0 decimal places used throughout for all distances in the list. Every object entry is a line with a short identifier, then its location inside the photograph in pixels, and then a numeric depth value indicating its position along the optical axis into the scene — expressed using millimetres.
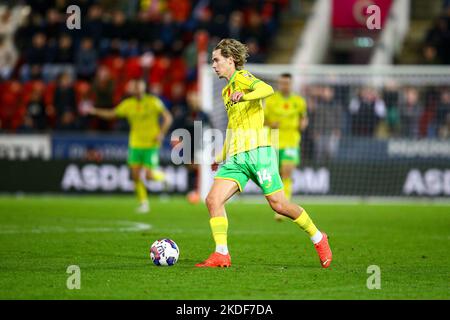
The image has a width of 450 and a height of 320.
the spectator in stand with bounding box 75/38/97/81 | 27281
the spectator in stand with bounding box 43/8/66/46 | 28906
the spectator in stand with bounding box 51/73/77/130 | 25719
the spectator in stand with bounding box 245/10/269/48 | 27359
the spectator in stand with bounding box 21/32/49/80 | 28156
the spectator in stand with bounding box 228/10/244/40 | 26672
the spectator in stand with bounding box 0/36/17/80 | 28562
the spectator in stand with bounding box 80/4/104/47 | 28047
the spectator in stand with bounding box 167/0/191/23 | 29281
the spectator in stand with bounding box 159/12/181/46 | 27875
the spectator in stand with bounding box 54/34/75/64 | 27922
